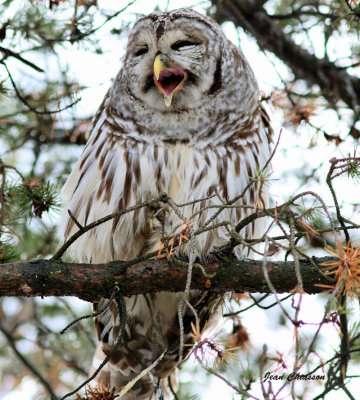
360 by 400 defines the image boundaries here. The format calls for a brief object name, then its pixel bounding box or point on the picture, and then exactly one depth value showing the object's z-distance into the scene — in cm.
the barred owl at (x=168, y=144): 622
